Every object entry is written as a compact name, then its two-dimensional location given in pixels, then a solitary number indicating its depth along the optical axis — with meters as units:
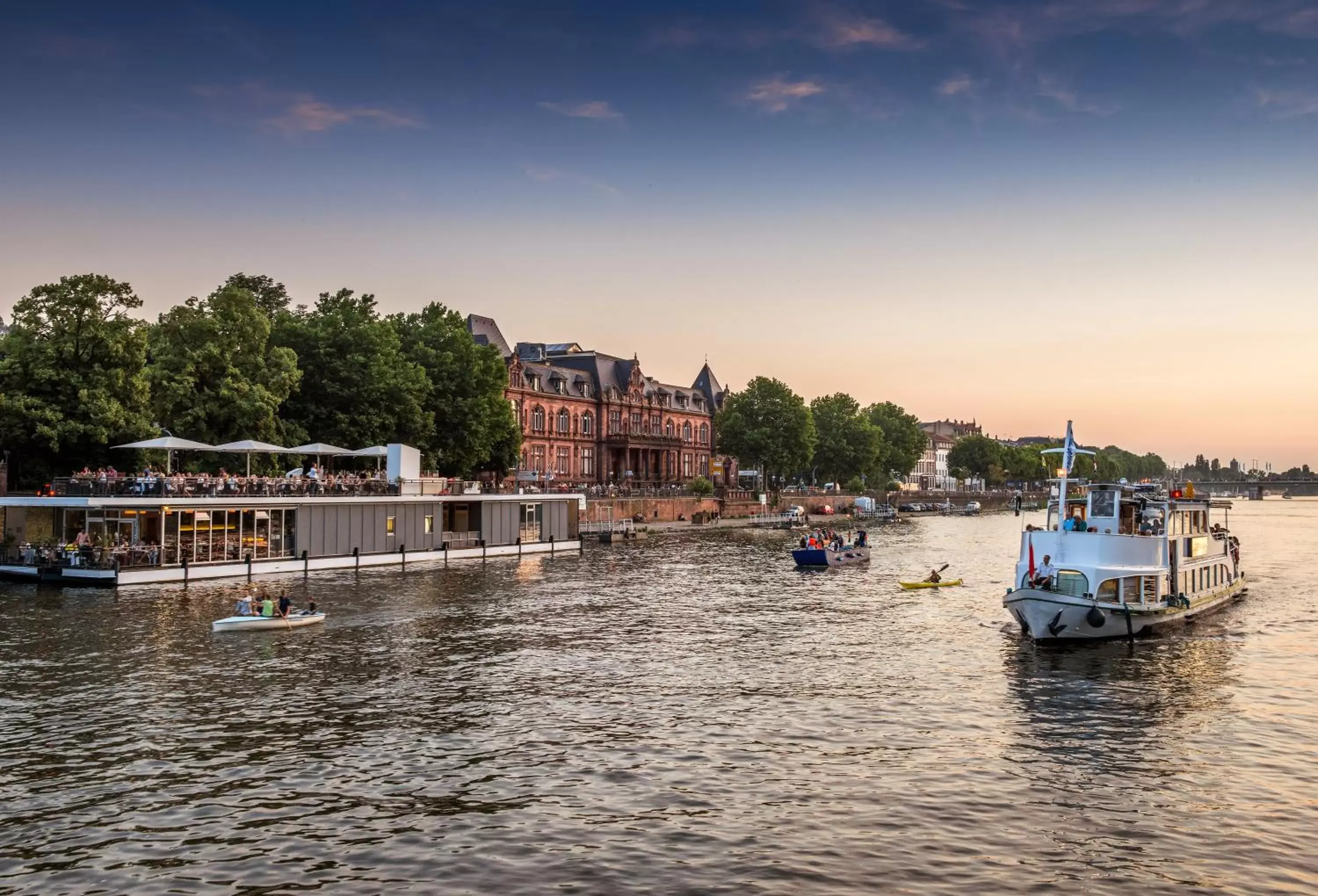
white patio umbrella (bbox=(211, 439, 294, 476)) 78.06
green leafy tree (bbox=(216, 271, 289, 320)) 150.62
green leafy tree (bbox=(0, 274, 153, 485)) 81.06
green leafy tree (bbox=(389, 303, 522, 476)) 115.50
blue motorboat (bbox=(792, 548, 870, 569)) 90.62
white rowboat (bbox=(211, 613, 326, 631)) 49.66
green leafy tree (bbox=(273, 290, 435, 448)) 101.69
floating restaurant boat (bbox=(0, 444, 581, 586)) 67.19
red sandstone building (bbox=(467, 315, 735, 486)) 168.25
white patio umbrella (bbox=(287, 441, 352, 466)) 83.25
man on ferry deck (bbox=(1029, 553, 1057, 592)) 49.94
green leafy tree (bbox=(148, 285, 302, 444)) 88.69
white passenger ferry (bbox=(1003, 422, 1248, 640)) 49.09
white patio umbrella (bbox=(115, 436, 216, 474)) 73.25
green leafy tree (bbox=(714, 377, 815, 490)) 197.75
